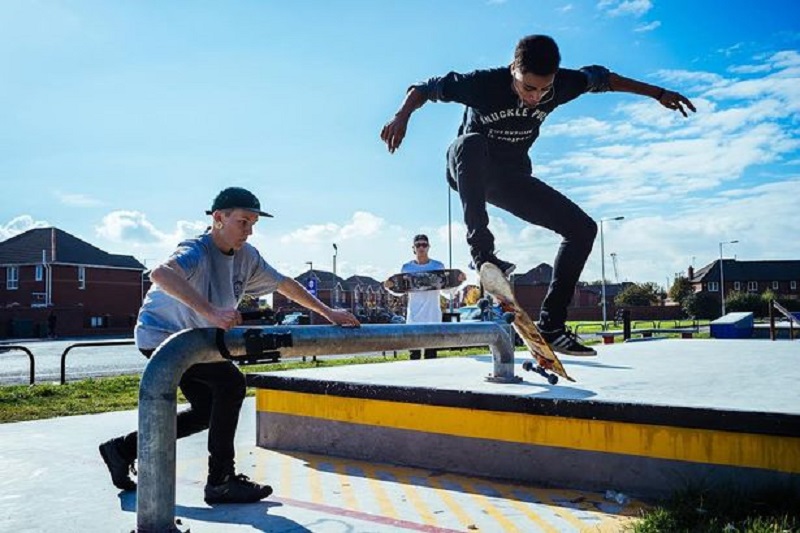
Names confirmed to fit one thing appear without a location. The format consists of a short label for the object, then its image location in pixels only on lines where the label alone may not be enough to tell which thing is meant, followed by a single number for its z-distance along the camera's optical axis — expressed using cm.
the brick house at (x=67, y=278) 5294
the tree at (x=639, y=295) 7700
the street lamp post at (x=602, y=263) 5251
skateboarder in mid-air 407
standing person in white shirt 804
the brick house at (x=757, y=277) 9188
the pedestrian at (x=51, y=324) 4278
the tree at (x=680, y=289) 7706
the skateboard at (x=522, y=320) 403
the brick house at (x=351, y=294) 8419
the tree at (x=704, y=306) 6075
